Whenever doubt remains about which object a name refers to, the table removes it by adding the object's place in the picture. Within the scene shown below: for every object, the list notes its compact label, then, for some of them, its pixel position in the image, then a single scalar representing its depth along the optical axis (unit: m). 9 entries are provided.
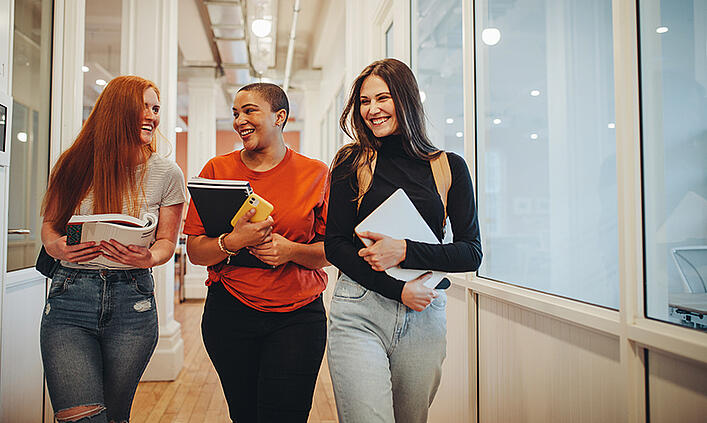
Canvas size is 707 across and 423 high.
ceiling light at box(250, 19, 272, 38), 5.21
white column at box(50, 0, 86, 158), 2.67
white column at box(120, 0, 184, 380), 3.64
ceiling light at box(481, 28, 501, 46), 2.02
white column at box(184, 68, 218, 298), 7.62
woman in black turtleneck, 1.37
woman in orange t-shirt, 1.60
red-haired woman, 1.48
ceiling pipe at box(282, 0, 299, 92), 5.17
